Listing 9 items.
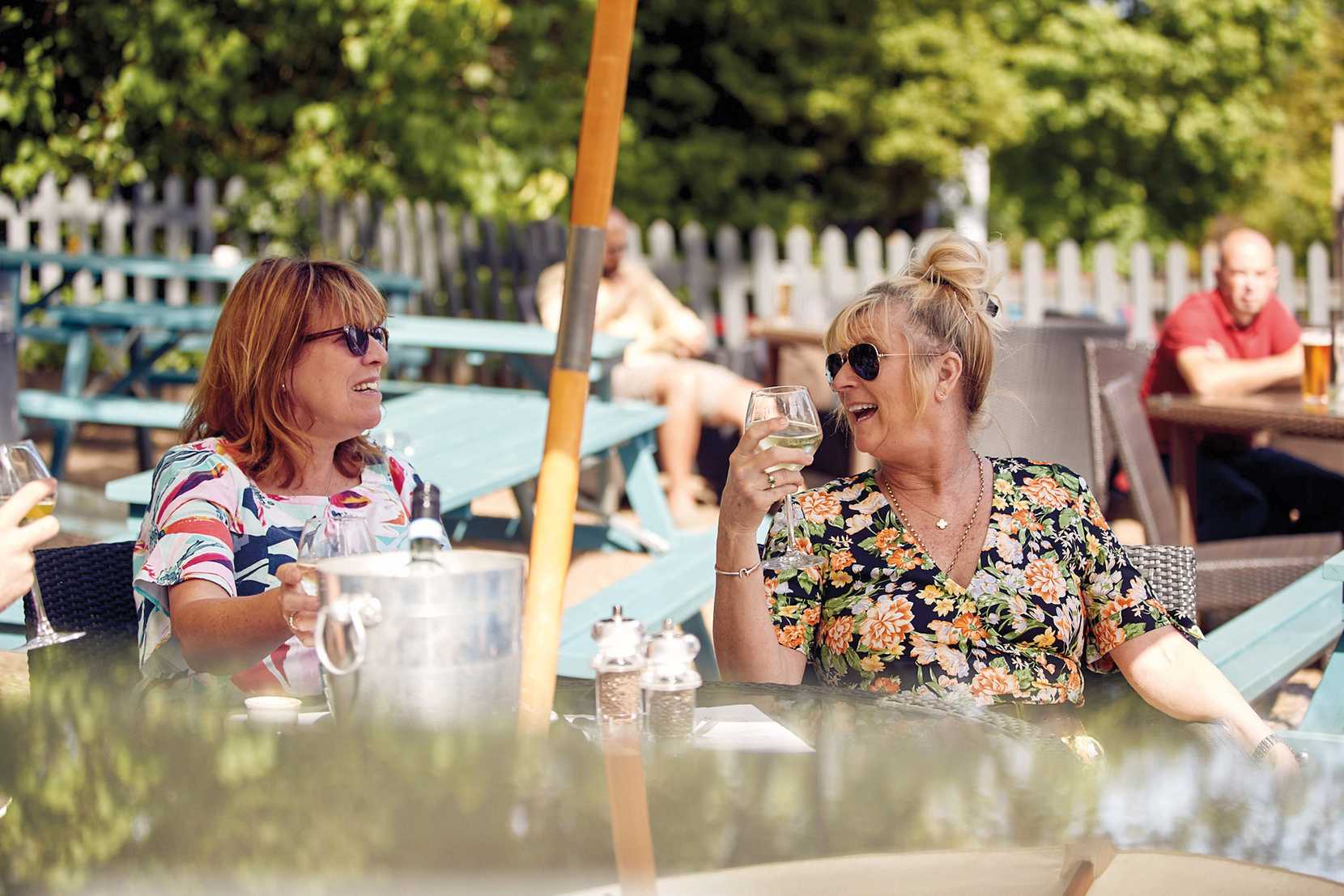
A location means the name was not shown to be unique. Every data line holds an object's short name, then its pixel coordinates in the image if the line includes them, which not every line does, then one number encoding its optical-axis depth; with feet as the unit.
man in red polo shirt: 16.83
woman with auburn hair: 6.89
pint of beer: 15.30
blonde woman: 7.47
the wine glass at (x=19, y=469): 6.41
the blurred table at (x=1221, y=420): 14.47
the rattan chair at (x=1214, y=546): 13.62
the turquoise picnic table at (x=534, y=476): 11.30
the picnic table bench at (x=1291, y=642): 9.14
